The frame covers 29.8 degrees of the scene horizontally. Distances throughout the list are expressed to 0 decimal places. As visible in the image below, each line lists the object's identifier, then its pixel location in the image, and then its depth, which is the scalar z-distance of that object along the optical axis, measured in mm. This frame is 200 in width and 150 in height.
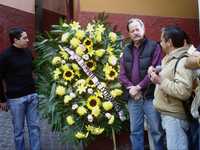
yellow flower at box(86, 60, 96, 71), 5246
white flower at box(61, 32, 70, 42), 5263
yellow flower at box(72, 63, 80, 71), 5205
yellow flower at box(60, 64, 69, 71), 5205
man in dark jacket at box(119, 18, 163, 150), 4677
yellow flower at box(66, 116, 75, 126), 5188
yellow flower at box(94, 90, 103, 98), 5184
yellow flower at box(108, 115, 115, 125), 5166
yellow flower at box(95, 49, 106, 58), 5219
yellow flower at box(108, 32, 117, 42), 5349
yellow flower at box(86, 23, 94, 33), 5314
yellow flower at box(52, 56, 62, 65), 5226
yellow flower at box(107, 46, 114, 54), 5296
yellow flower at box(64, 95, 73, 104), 5169
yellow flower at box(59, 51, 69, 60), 5233
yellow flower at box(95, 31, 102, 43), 5260
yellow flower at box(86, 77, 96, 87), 5219
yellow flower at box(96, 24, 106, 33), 5330
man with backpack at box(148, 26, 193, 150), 3942
